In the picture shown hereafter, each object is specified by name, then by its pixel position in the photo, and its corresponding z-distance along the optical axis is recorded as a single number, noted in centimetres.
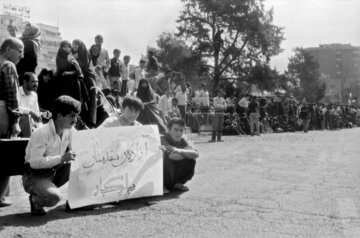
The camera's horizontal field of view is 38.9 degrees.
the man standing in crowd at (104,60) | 1239
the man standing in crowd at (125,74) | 1423
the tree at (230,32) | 4838
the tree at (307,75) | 8319
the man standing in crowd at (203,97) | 1959
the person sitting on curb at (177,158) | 618
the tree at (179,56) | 4897
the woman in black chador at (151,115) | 866
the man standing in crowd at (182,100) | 1691
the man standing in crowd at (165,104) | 1350
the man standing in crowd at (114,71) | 1319
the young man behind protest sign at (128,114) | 579
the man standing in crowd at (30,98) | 613
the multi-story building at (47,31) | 8350
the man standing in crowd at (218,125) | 1676
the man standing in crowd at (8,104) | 522
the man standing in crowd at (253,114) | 2047
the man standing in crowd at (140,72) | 1421
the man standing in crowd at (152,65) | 1067
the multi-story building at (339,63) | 14175
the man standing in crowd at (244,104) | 2123
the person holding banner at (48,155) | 470
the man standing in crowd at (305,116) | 2694
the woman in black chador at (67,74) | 697
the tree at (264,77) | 4912
